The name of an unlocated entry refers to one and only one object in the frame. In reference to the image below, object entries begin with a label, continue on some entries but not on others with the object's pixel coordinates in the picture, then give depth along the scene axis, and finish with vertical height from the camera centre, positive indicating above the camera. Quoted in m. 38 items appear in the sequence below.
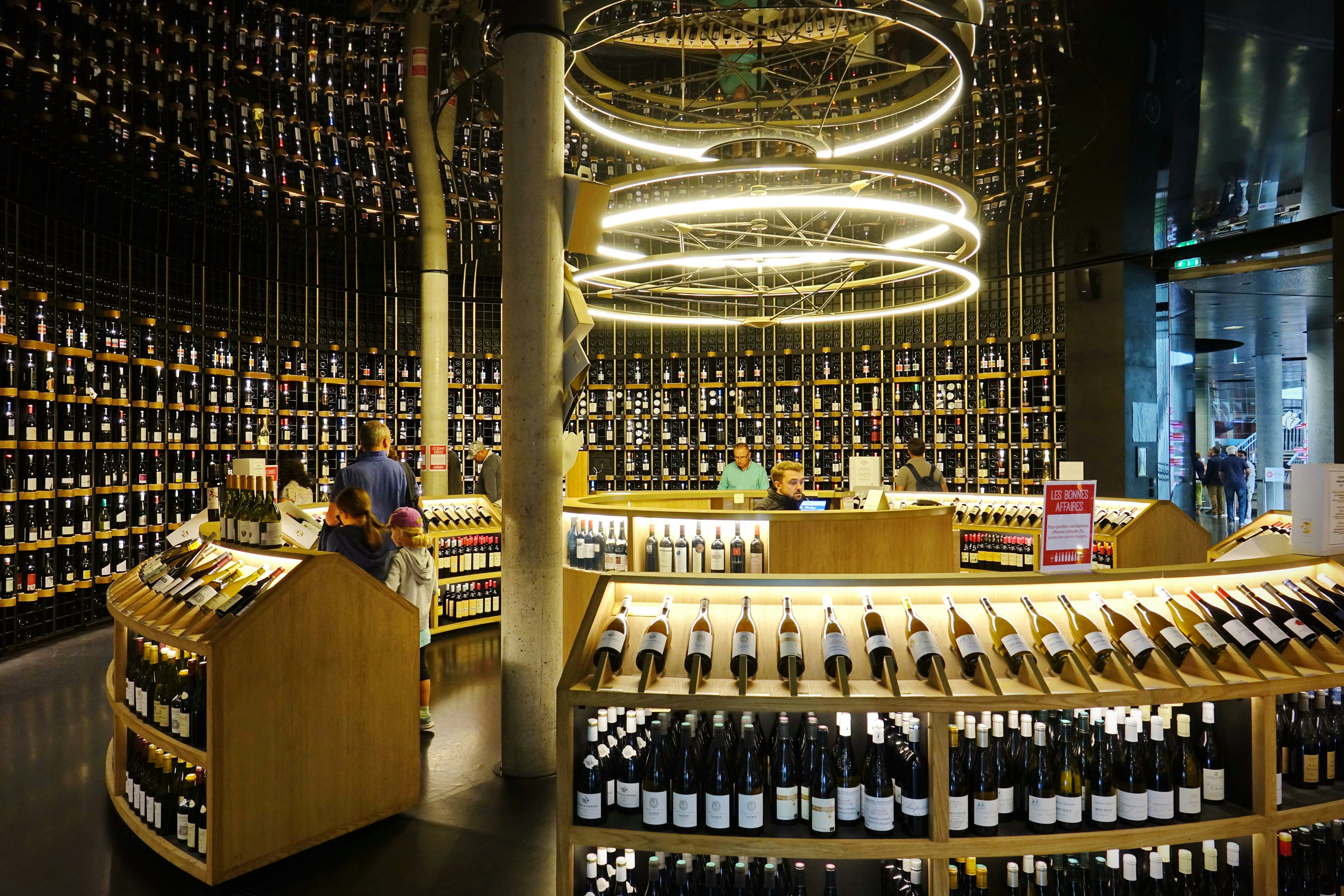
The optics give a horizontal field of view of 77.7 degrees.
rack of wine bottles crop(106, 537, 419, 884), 3.15 -1.04
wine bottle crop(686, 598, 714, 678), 2.50 -0.61
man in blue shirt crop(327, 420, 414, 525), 5.03 -0.15
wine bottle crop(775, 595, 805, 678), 2.46 -0.60
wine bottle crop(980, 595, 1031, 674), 2.47 -0.59
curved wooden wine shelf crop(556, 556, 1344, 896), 2.32 -0.70
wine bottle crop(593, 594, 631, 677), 2.54 -0.61
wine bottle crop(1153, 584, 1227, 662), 2.52 -0.57
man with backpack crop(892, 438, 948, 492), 8.86 -0.32
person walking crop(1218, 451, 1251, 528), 15.76 -0.78
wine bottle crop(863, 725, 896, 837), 2.39 -1.02
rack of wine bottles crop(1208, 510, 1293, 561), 5.22 -0.55
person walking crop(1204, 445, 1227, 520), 16.70 -0.74
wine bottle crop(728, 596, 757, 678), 2.48 -0.61
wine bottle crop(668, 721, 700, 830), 2.40 -1.03
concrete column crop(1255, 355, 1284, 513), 18.39 +0.82
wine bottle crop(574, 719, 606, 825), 2.46 -1.02
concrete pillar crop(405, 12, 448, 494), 9.84 +2.45
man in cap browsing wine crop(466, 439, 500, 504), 8.35 -0.27
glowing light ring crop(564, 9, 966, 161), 4.78 +1.90
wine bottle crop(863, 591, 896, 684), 2.49 -0.60
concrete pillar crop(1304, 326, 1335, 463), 13.91 +0.83
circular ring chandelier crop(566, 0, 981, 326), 4.18 +1.93
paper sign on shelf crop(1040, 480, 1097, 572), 2.74 -0.27
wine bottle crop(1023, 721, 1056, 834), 2.42 -1.03
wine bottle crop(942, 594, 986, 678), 2.44 -0.60
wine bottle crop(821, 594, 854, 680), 2.41 -0.60
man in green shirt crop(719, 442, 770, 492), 8.16 -0.26
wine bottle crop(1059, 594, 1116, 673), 2.47 -0.59
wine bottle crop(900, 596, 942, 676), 2.45 -0.60
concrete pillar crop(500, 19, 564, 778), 4.29 +0.21
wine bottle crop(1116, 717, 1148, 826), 2.43 -1.02
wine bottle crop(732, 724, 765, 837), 2.38 -1.02
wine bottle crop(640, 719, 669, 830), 2.40 -1.03
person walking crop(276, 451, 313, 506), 7.07 -0.28
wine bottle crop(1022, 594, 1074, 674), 2.45 -0.59
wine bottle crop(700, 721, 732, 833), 2.40 -1.01
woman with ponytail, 4.22 -0.41
